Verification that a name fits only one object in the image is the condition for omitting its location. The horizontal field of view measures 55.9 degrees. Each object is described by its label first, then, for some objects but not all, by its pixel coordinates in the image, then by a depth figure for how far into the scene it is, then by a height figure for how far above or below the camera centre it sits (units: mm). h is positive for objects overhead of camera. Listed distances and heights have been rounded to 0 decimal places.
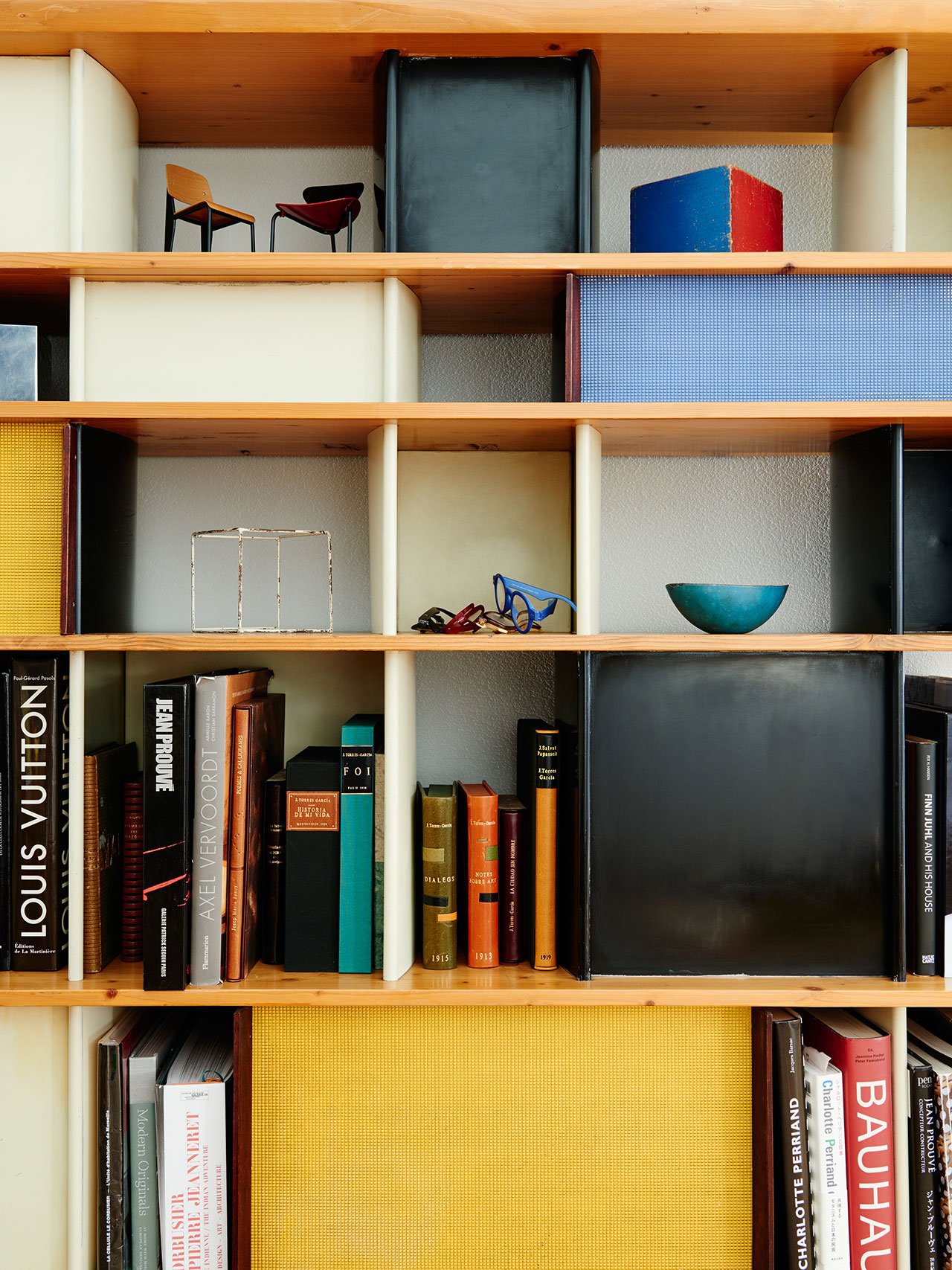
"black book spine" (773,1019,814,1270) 1259 -683
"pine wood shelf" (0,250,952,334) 1247 +532
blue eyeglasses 1353 +68
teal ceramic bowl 1302 +58
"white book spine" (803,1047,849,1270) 1254 -733
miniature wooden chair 1333 +663
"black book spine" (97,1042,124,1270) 1276 -740
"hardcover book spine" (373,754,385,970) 1329 -303
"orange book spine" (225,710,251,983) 1306 -299
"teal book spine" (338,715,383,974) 1320 -334
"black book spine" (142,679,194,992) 1267 -258
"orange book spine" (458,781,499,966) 1332 -347
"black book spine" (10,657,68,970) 1301 -245
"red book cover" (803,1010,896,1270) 1258 -708
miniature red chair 1330 +651
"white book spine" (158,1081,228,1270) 1275 -765
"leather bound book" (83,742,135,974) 1298 -318
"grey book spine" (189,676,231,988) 1289 -272
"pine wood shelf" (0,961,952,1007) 1248 -487
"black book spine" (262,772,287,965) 1360 -347
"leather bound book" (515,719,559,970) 1327 -306
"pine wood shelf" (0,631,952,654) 1245 +2
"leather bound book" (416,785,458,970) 1327 -353
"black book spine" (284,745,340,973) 1325 -329
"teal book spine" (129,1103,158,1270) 1284 -780
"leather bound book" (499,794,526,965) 1354 -361
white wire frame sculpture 1394 +175
